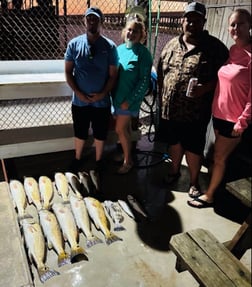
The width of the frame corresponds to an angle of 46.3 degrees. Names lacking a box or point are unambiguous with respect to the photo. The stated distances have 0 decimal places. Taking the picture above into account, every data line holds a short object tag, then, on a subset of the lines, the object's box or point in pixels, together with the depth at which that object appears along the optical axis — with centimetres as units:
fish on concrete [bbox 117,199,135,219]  295
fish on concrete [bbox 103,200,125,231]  277
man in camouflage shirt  215
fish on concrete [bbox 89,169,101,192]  328
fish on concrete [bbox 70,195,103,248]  253
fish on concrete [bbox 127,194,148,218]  296
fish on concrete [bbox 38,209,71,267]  232
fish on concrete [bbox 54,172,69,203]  306
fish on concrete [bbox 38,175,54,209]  293
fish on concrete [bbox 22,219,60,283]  218
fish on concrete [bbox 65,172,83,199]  317
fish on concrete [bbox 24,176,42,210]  293
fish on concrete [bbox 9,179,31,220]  274
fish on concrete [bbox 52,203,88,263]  238
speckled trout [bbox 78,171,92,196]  325
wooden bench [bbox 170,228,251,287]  88
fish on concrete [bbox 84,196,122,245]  258
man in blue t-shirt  294
